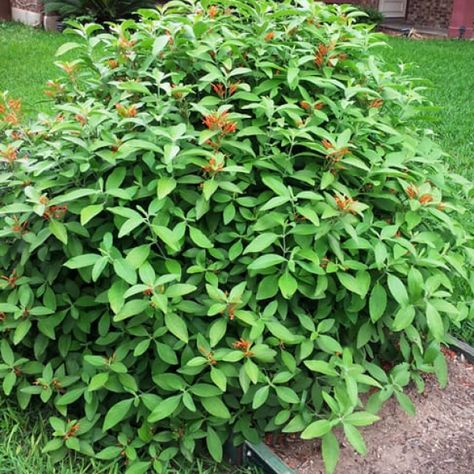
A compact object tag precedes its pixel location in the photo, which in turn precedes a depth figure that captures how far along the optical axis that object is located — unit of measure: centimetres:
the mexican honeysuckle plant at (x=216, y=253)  196
